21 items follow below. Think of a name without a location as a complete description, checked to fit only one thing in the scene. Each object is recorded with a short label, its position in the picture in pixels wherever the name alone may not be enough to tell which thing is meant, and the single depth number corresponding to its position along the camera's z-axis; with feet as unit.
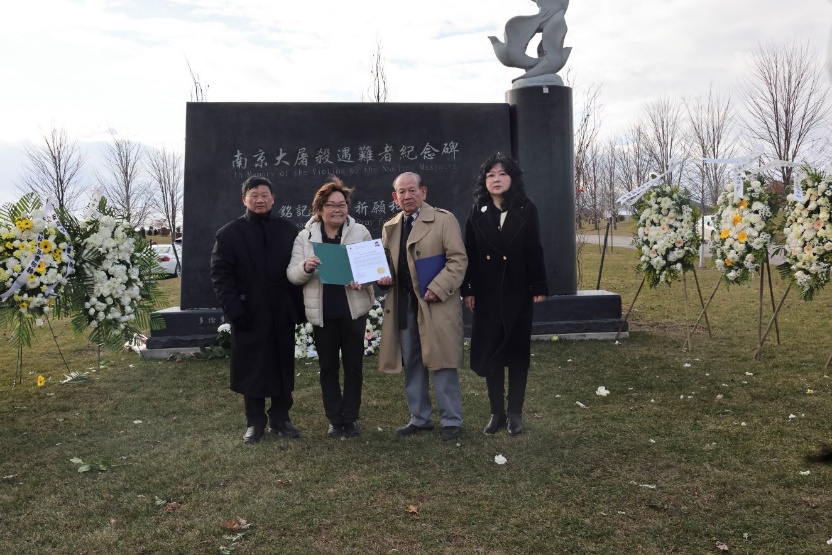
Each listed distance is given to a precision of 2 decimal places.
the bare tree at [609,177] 89.30
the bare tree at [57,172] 72.49
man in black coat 16.14
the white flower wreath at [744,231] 23.59
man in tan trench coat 16.01
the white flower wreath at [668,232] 26.27
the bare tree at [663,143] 76.95
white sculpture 30.19
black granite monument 28.55
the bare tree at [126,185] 83.02
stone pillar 29.96
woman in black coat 16.35
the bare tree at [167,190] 89.71
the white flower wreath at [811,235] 21.86
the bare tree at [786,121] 51.55
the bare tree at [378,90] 60.64
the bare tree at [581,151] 60.29
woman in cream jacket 16.19
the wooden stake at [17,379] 23.34
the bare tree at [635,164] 82.48
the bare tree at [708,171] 71.64
